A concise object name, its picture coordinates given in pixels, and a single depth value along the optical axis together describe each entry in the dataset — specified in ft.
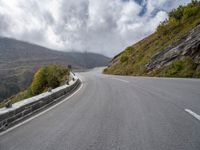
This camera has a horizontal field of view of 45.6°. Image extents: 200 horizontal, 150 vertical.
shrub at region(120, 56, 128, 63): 175.16
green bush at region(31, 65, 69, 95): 126.25
